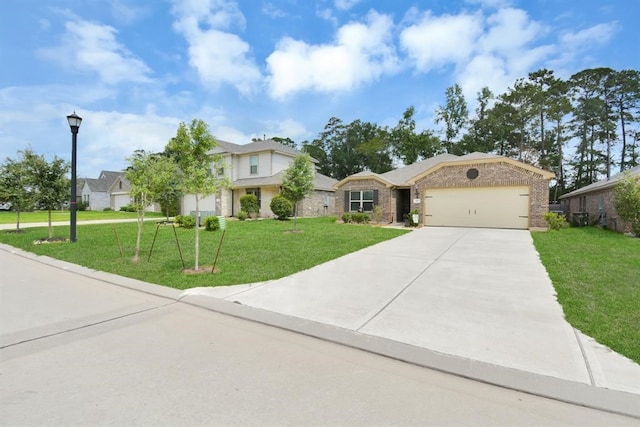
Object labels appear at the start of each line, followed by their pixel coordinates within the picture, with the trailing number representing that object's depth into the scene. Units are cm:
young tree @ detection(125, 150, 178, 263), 846
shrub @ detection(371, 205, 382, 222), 2000
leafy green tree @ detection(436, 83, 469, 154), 3994
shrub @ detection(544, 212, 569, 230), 1522
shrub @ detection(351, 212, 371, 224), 2003
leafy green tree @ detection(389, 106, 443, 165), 3922
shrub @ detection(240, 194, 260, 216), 2320
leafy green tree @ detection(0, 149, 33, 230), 1262
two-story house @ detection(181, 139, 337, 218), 2416
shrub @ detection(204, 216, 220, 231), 1562
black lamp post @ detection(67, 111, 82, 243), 1077
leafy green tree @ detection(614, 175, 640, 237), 1277
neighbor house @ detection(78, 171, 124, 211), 4525
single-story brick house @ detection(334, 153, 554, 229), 1588
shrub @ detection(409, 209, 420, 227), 1801
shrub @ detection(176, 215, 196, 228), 1736
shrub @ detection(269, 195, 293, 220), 2036
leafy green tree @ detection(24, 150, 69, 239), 1212
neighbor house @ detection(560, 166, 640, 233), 1486
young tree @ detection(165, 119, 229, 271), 674
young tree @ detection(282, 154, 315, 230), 1552
